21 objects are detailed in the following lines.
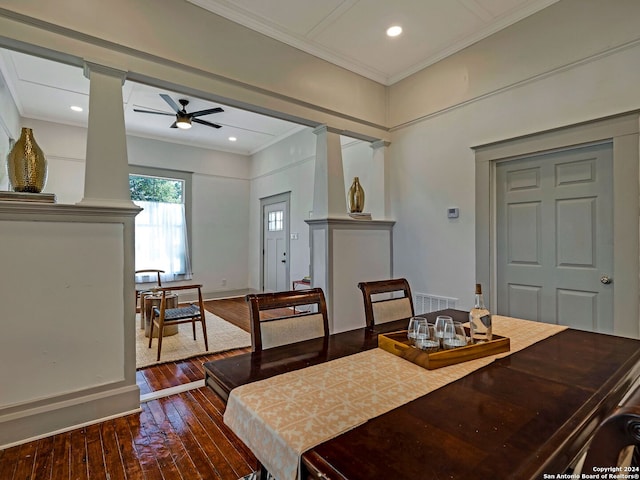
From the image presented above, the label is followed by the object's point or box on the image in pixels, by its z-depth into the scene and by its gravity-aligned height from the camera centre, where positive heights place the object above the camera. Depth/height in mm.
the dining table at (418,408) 715 -473
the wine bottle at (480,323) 1405 -352
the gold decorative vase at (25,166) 2020 +483
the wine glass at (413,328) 1378 -372
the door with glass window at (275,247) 5969 -93
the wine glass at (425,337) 1327 -402
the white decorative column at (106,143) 2199 +693
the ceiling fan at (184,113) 4152 +1690
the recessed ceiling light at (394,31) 2941 +1949
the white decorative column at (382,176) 4000 +819
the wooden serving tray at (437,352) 1221 -437
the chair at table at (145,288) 4270 -670
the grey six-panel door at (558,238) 2432 +34
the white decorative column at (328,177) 3477 +711
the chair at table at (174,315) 3205 -759
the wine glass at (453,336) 1316 -390
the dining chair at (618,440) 453 -288
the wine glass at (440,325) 1349 -353
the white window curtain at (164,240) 5805 +45
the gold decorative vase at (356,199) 3781 +505
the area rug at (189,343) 3350 -1171
